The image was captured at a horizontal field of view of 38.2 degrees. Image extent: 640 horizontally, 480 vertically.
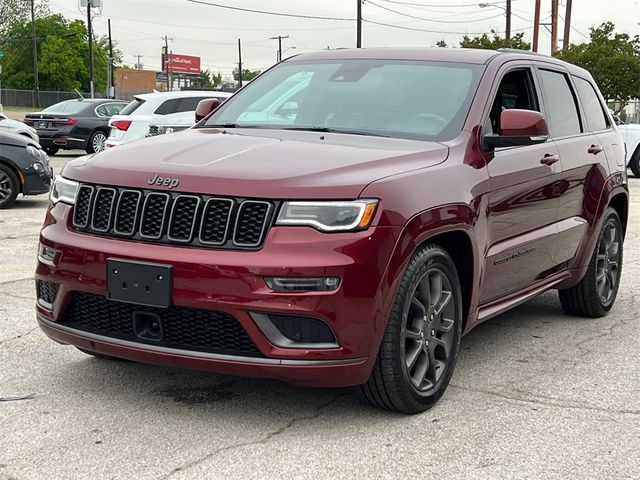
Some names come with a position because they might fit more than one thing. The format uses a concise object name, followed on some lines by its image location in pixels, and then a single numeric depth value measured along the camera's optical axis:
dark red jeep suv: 3.71
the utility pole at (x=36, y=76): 76.50
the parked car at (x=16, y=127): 14.76
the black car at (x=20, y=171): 11.75
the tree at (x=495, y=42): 46.34
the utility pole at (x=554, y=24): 39.75
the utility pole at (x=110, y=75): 53.10
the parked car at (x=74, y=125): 23.08
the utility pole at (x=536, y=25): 39.38
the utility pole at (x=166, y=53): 114.37
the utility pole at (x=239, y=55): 99.43
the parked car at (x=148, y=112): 15.88
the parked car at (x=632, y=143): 20.36
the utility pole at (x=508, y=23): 45.09
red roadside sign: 146.62
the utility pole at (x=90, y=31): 55.74
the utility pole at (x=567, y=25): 42.62
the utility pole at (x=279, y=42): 100.07
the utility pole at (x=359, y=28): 49.94
